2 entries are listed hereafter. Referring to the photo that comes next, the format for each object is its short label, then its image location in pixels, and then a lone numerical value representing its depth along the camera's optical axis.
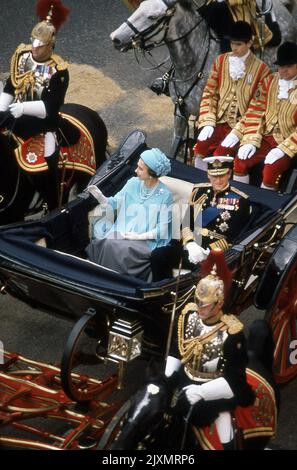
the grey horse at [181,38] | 15.88
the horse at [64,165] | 14.50
